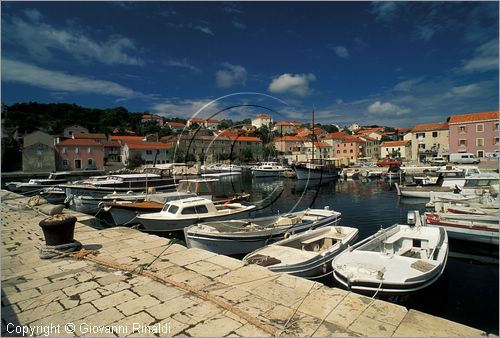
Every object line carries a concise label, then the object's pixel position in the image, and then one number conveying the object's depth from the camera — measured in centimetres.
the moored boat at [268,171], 6247
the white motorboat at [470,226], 1255
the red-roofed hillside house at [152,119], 12631
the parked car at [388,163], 6120
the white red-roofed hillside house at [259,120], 11354
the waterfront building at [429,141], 6650
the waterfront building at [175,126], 11575
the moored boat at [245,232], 1105
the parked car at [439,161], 5488
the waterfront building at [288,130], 11714
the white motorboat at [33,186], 3347
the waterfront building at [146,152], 7481
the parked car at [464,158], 5050
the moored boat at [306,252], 844
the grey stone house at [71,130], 8156
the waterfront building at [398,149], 7956
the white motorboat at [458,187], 2195
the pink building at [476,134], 5284
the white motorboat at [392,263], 704
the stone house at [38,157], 5991
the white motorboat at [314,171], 5072
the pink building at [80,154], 6494
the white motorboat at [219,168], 6589
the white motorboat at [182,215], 1398
